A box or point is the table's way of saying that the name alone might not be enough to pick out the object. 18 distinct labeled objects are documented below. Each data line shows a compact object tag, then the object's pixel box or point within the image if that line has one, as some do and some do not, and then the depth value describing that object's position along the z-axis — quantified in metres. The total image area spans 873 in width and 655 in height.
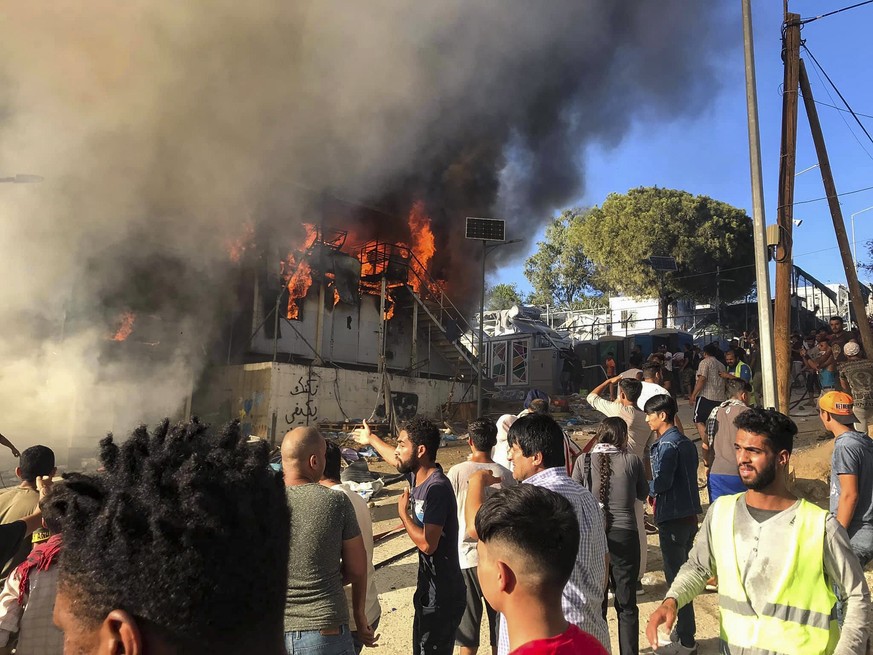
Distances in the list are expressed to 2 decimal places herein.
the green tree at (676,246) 30.92
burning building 16.33
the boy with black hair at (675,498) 4.30
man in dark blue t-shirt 3.39
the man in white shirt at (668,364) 15.94
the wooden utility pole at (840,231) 10.79
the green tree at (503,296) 54.47
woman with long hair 3.94
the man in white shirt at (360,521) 3.08
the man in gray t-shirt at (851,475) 3.17
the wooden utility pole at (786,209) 9.02
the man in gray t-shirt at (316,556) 2.44
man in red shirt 1.63
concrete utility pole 7.98
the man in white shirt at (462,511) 3.72
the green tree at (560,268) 42.28
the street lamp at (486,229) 18.88
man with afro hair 0.93
